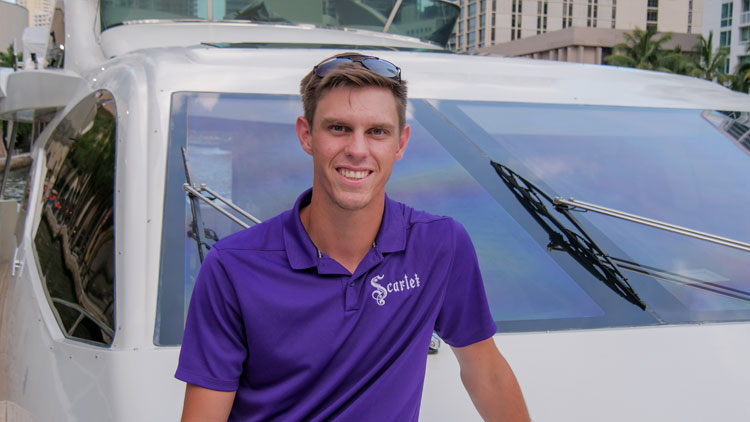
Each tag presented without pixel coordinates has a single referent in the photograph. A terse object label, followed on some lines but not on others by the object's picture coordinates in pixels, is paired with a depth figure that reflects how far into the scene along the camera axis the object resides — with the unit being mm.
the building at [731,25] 72062
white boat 2283
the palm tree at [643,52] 58625
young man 1585
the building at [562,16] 123750
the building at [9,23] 41234
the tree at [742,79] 50312
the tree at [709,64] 52688
